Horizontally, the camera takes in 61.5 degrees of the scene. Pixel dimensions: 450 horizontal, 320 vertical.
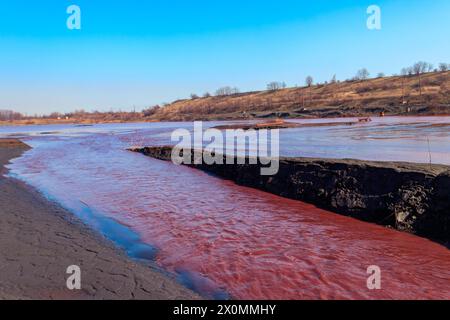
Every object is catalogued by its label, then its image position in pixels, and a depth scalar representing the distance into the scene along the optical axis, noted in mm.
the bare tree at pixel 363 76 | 117062
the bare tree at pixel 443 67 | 100875
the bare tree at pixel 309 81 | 122962
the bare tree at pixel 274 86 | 134125
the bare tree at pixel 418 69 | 102500
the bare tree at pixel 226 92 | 148500
